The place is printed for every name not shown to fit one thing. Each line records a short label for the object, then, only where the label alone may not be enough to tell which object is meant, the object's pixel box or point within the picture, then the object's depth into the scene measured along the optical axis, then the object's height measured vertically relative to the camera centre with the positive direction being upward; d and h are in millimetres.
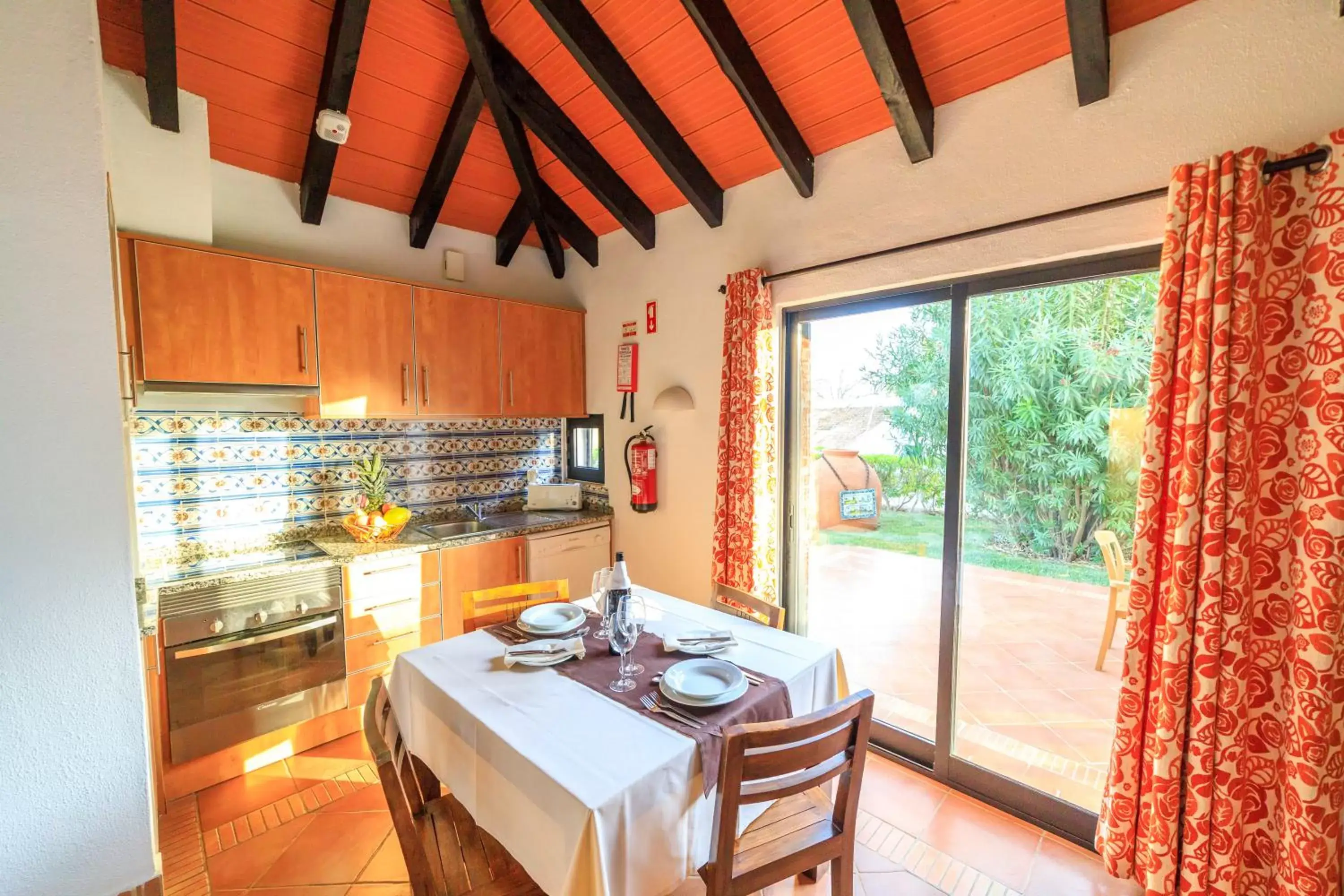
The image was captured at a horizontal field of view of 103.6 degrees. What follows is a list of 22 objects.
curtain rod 1376 +702
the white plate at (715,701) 1453 -774
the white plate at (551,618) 1934 -752
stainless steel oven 2219 -1055
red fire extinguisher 3348 -342
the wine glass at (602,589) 1887 -611
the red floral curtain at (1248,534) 1369 -329
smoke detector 2301 +1309
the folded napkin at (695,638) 1825 -773
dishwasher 3305 -880
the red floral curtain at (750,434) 2682 -74
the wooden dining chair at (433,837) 1167 -1147
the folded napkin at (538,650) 1707 -754
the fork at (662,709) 1383 -791
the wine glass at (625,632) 1633 -657
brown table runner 1336 -796
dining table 1129 -836
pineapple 2980 -342
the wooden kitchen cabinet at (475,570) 2984 -869
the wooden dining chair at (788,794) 1173 -890
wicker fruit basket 2895 -605
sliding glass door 1972 -338
